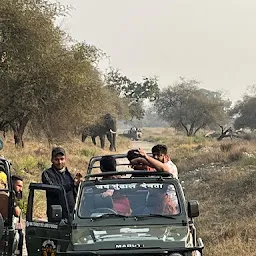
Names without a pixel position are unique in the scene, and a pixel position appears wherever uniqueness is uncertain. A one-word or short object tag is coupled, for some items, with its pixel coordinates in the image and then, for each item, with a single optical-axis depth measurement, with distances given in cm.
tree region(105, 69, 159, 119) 6700
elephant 4303
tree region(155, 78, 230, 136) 7631
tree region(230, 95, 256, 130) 7056
